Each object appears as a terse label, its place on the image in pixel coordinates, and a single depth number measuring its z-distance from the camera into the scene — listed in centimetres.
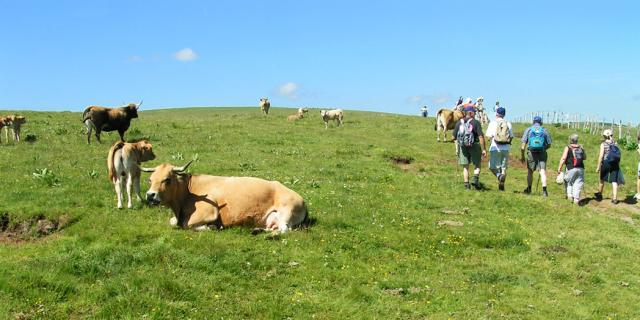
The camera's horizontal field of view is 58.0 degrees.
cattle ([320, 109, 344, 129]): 4391
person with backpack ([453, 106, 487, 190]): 1902
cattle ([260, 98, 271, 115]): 5503
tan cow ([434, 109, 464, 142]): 3474
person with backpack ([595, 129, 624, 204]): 1969
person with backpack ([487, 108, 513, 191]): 1903
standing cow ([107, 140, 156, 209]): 1440
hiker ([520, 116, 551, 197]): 1916
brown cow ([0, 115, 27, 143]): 2694
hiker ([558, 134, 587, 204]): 1902
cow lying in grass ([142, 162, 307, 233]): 1252
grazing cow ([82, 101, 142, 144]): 2702
